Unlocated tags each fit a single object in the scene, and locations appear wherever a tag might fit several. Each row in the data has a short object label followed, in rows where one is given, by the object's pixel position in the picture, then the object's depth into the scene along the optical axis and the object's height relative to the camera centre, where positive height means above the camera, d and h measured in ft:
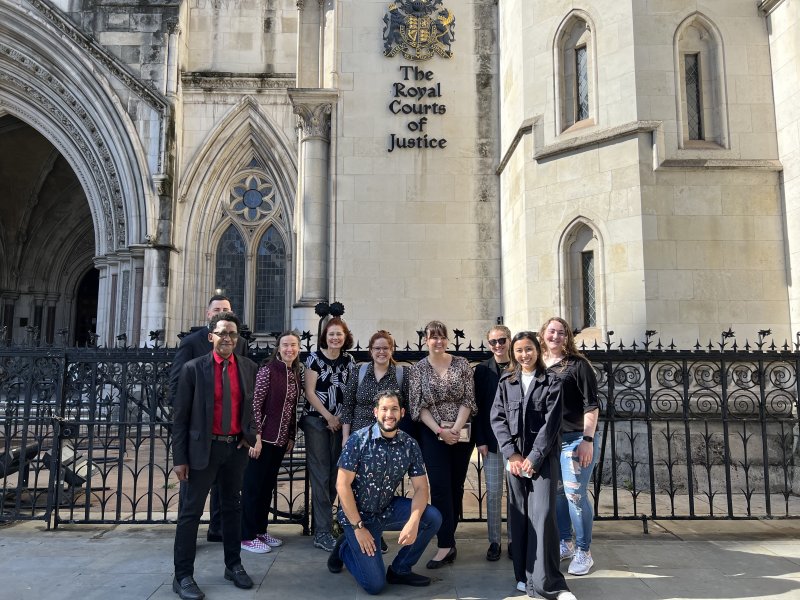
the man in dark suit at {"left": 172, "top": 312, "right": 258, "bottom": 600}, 12.33 -1.73
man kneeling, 12.09 -3.05
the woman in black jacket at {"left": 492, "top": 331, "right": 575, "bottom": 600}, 12.06 -2.11
